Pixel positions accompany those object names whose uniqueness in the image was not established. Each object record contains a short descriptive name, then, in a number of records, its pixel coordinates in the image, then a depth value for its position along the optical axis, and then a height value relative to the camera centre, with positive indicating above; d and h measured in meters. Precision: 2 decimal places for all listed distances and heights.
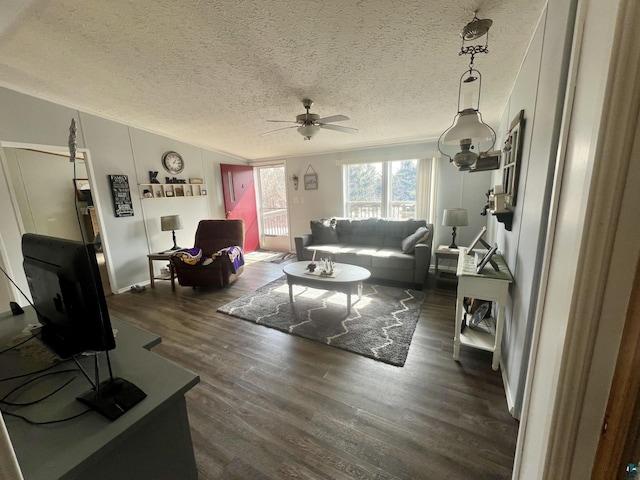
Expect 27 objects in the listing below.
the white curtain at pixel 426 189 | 4.12 +0.05
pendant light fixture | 1.60 +0.41
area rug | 2.30 -1.31
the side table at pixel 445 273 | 3.54 -1.22
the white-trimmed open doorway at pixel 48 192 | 4.27 +0.24
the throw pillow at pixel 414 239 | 3.60 -0.65
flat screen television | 0.77 -0.33
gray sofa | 3.54 -0.83
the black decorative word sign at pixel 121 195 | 3.59 +0.10
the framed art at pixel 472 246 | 2.45 -0.53
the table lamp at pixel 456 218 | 3.60 -0.37
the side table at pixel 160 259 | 3.79 -0.95
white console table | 1.81 -0.74
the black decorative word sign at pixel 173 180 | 4.29 +0.35
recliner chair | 3.58 -0.84
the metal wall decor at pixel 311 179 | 5.25 +0.34
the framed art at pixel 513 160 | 1.80 +0.22
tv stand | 0.64 -0.61
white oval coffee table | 2.78 -0.91
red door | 5.40 +0.02
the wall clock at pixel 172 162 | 4.24 +0.65
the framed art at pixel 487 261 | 1.87 -0.53
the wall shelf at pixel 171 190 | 3.96 +0.18
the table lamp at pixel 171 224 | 3.99 -0.35
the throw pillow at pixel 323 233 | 4.60 -0.67
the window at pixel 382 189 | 4.45 +0.08
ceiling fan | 2.67 +0.75
